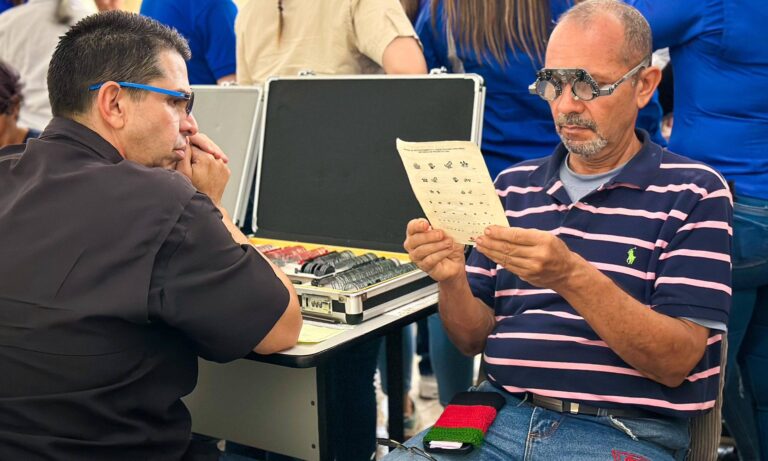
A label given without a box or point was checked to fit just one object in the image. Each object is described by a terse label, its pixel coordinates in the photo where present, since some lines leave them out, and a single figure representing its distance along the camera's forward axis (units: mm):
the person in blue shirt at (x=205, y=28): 2990
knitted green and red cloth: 1727
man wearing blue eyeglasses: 1470
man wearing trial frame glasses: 1604
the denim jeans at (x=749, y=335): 2131
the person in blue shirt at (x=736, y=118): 2098
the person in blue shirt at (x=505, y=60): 2410
